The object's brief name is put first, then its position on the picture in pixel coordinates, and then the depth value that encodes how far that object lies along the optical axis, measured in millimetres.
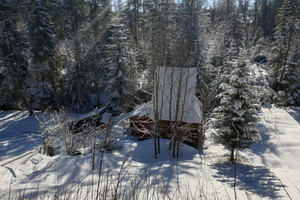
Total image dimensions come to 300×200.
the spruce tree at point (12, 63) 20125
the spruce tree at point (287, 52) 22250
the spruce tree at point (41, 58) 21312
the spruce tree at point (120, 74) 21000
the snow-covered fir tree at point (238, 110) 10594
